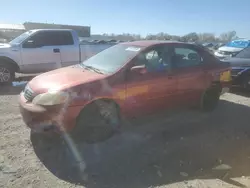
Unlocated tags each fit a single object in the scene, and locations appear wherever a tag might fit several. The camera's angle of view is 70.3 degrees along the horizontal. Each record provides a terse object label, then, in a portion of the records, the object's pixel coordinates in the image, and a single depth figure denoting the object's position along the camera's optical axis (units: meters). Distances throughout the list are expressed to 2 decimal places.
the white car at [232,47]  9.56
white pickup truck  5.87
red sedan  2.60
